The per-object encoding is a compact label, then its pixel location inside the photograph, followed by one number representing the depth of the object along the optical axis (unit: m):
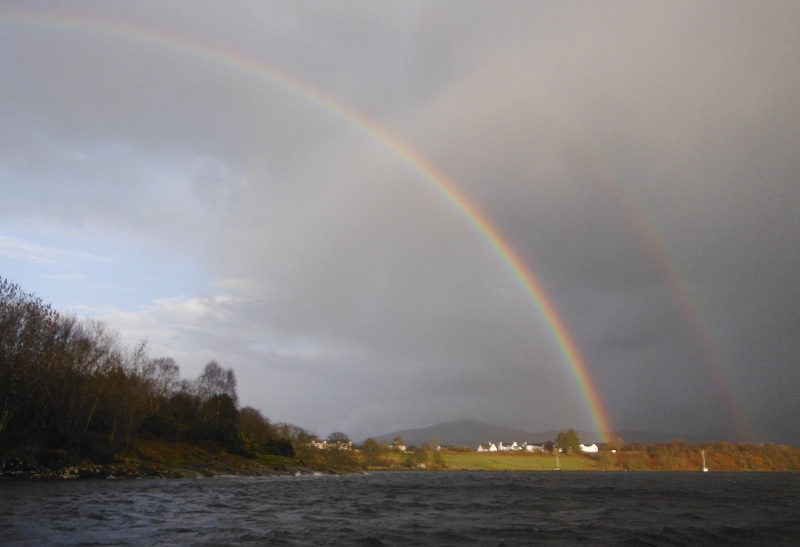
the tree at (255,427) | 128.75
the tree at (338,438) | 190.50
